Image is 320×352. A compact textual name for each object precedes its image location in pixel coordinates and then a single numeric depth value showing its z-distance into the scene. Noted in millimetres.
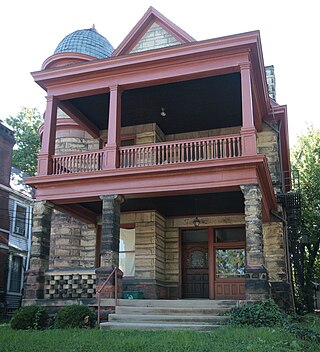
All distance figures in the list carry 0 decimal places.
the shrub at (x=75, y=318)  10484
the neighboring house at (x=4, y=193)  21594
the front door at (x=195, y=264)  16266
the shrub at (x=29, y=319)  10874
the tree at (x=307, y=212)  21672
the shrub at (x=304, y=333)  8745
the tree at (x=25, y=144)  31688
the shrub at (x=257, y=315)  9758
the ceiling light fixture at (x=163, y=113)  15678
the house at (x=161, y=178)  12406
